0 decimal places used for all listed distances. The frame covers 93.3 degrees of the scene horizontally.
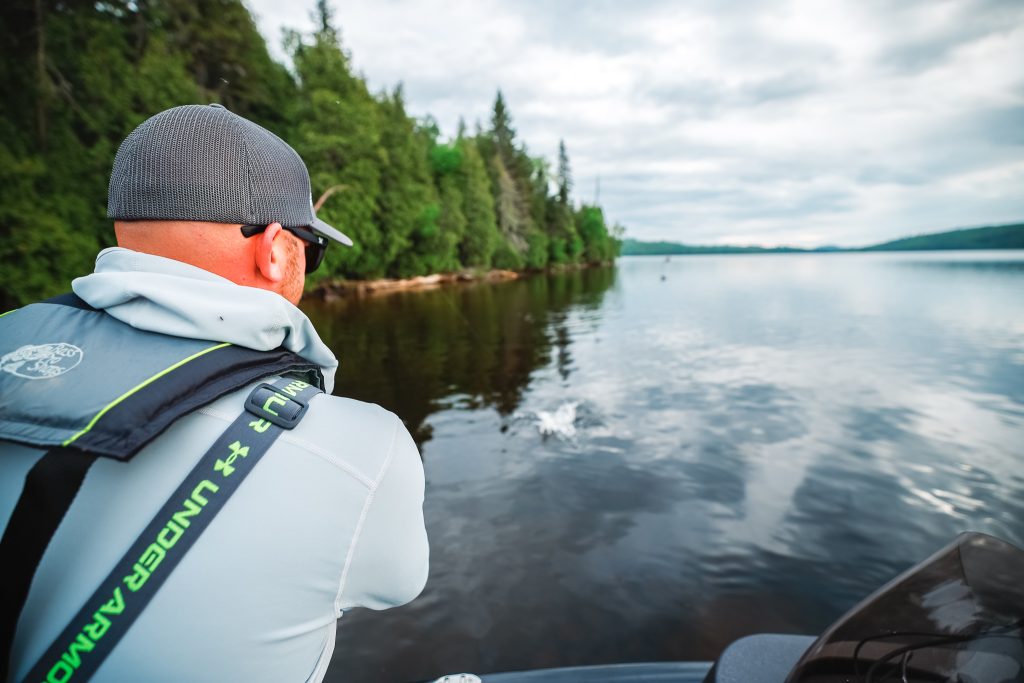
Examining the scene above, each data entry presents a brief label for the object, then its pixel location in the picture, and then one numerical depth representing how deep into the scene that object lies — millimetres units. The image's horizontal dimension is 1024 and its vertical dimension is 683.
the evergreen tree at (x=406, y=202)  41469
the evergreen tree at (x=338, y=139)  35531
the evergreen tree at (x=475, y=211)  55891
